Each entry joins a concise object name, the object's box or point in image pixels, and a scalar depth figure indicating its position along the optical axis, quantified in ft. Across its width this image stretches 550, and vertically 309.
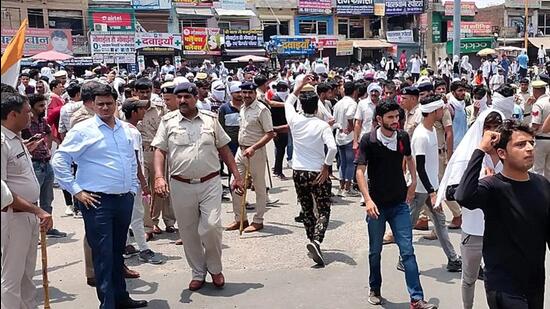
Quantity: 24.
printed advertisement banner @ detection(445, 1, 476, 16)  158.29
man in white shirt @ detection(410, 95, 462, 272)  18.69
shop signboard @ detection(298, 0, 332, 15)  140.52
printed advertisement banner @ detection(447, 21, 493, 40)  146.30
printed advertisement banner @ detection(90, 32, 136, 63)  112.06
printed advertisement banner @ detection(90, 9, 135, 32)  119.65
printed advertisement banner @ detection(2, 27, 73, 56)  111.75
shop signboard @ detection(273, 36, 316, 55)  129.49
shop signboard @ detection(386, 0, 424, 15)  148.77
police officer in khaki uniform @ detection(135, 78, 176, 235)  23.38
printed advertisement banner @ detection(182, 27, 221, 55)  121.09
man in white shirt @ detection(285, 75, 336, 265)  19.94
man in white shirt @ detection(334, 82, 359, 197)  30.48
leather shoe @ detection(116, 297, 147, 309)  16.38
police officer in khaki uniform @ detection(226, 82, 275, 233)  24.48
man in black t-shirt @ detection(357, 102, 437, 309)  15.93
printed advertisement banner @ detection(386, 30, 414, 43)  148.77
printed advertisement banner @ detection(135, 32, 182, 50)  115.96
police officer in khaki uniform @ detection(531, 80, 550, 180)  25.23
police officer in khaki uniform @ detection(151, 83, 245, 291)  17.56
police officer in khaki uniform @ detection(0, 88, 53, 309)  13.50
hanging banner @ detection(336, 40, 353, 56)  139.13
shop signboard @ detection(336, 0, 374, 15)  145.59
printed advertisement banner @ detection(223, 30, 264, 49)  124.36
